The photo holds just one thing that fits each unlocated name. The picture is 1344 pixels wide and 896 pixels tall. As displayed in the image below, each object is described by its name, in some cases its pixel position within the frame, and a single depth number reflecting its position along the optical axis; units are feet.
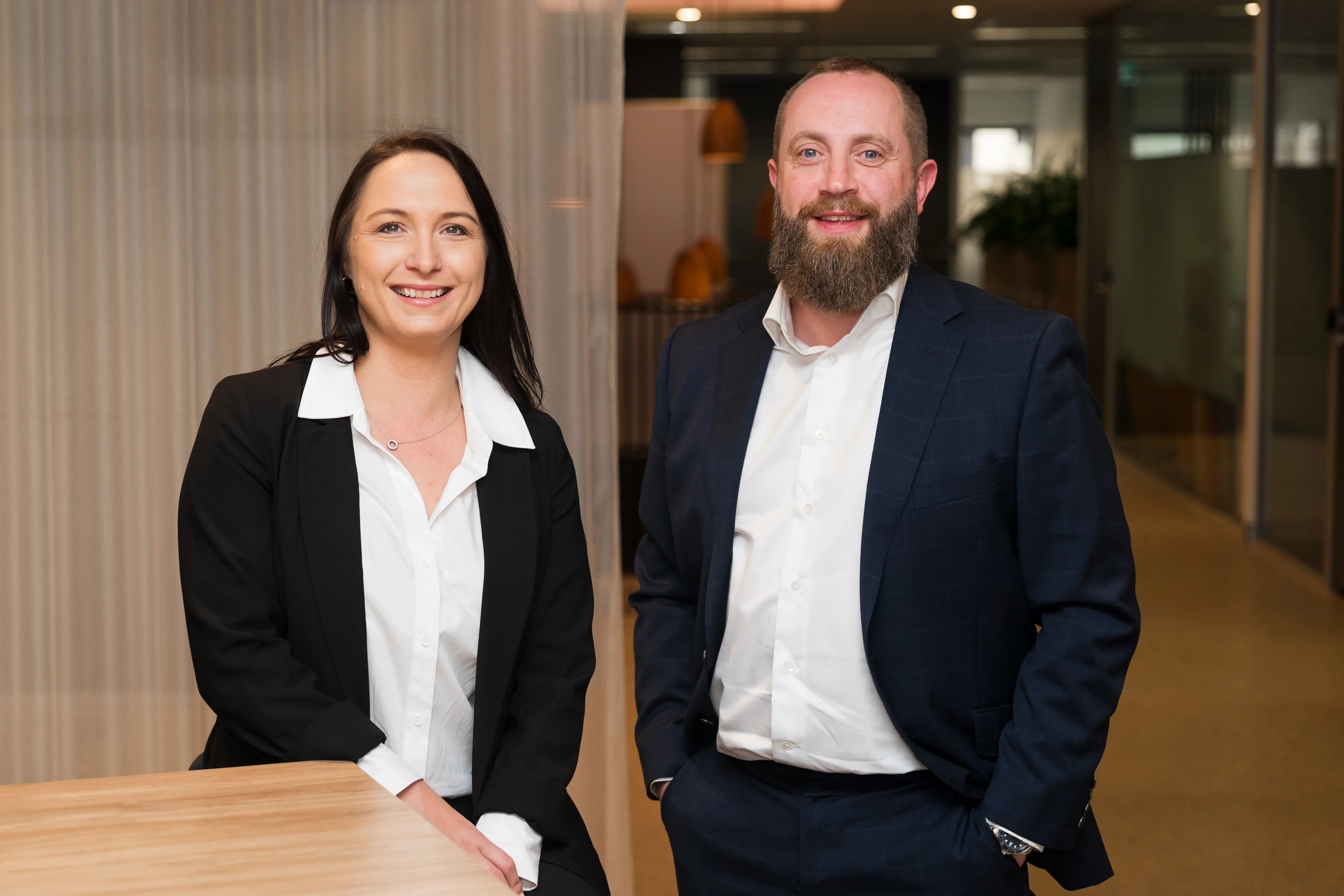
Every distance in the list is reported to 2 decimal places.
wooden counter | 4.33
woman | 5.98
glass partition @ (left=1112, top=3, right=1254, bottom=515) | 24.88
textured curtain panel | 9.28
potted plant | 39.32
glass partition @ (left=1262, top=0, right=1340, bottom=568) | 20.81
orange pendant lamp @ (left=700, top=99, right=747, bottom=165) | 25.46
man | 5.85
